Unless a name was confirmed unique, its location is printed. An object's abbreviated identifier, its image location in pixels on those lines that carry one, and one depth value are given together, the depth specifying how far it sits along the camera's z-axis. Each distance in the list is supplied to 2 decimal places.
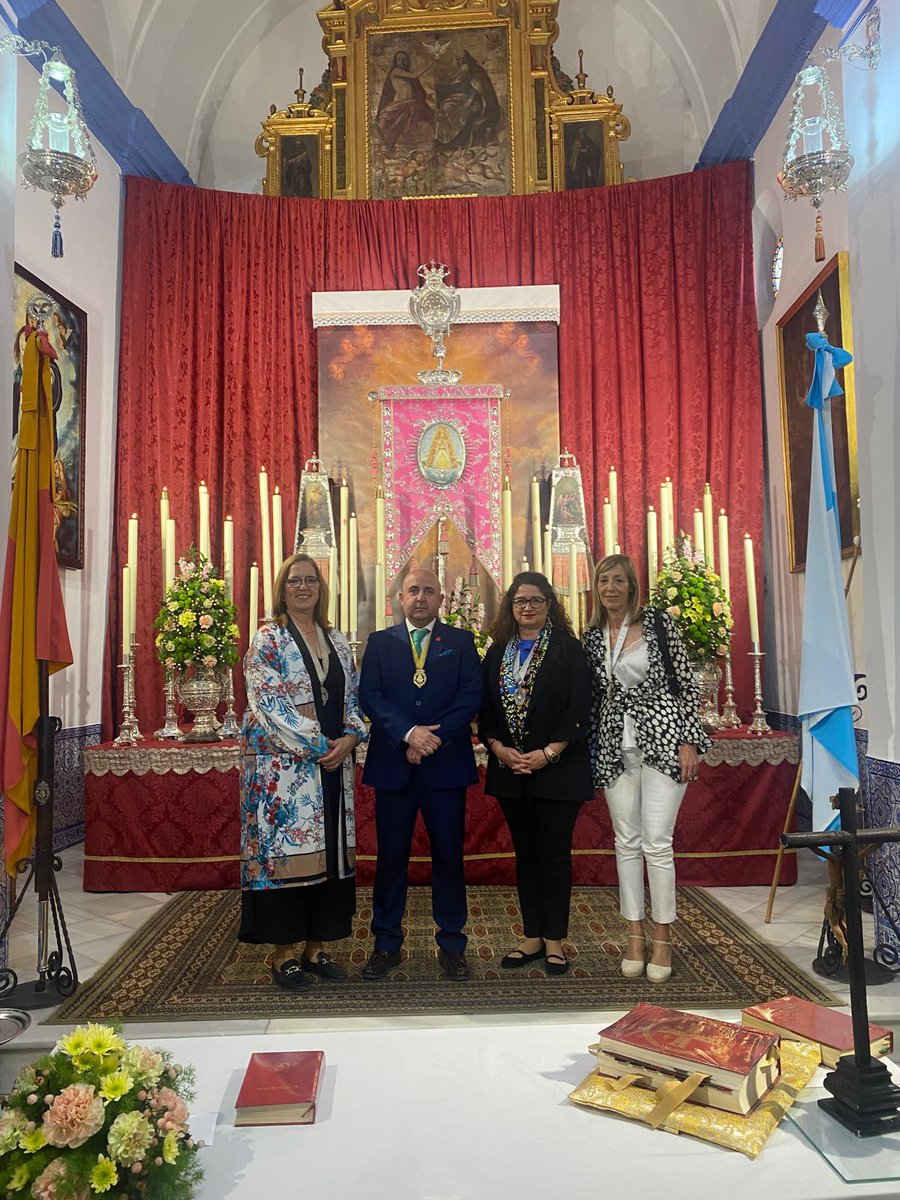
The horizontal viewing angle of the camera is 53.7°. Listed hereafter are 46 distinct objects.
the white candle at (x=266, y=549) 5.61
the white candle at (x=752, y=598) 5.09
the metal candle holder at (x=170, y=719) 5.24
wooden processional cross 1.29
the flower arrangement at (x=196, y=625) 5.05
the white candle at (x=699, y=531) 5.39
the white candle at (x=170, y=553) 5.27
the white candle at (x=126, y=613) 4.95
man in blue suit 3.56
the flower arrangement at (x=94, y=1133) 1.09
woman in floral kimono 3.38
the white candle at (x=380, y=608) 6.45
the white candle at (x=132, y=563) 5.00
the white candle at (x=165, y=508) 5.39
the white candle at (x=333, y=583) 6.41
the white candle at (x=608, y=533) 5.53
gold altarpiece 7.30
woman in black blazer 3.53
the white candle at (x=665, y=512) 5.54
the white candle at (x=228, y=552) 5.47
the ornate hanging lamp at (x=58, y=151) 4.13
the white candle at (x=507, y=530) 5.89
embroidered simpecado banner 6.80
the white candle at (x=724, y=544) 5.12
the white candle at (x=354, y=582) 6.20
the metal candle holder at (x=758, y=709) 5.10
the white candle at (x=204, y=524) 5.58
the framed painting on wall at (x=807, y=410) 4.89
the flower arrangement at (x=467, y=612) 5.37
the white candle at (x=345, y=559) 6.21
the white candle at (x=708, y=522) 5.44
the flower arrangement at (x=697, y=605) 4.98
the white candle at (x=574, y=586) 6.18
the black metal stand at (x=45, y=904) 3.40
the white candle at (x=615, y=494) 6.03
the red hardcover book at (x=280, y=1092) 1.33
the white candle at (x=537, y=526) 6.60
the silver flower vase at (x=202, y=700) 5.08
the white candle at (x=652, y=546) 5.83
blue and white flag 3.73
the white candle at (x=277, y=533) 5.79
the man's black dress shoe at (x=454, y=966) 3.52
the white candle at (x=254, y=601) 5.50
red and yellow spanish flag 3.42
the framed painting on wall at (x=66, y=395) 5.59
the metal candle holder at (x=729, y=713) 5.34
